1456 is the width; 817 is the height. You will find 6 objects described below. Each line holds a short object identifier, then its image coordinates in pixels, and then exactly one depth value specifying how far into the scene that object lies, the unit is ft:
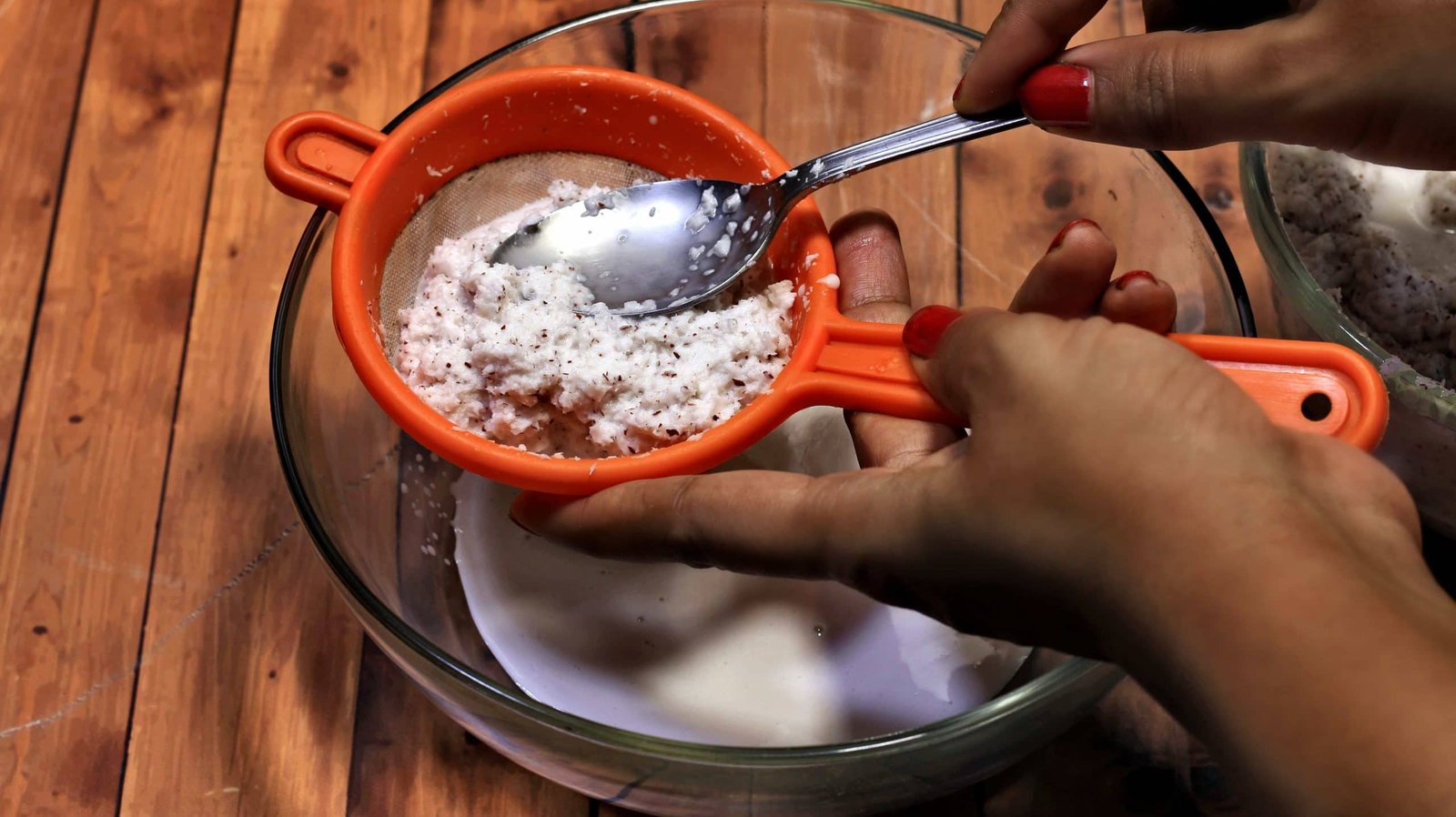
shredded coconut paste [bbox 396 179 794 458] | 1.64
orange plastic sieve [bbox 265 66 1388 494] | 1.49
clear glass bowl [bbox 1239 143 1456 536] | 1.71
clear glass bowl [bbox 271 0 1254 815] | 1.55
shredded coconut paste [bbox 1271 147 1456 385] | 1.78
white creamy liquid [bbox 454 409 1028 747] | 1.69
